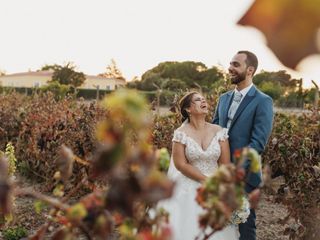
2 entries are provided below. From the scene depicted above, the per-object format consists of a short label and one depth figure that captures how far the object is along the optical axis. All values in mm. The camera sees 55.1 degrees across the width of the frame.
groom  2019
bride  2189
